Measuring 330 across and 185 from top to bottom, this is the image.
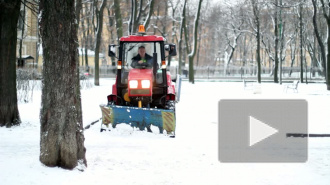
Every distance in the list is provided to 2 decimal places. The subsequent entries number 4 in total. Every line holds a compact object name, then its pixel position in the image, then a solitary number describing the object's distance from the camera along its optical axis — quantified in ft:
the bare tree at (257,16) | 111.46
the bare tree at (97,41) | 99.39
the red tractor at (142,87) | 32.04
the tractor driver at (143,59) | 37.11
